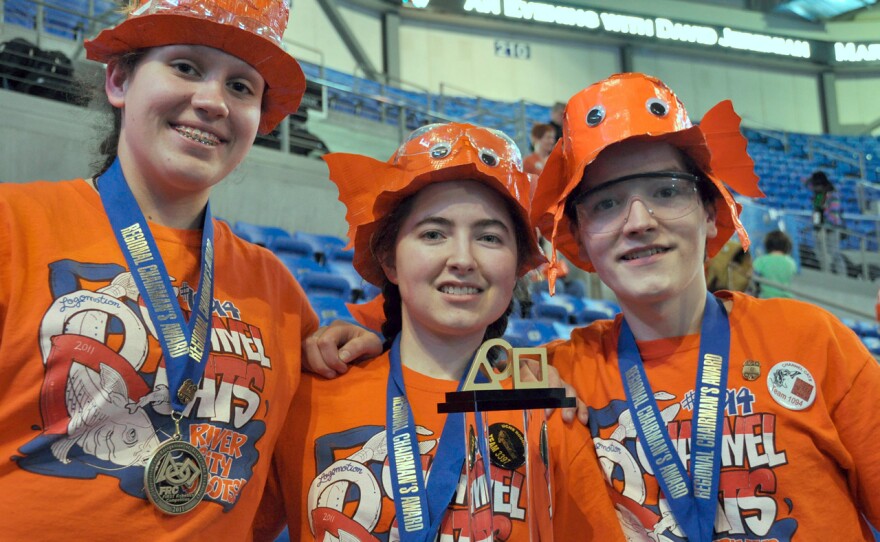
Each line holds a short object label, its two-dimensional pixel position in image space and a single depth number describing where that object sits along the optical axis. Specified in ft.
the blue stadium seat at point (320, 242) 18.76
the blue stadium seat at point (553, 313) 19.44
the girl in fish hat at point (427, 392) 4.99
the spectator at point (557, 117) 18.01
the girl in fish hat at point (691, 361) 4.91
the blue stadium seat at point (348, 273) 16.84
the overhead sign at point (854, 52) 53.42
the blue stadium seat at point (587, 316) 20.59
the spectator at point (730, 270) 16.87
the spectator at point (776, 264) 23.26
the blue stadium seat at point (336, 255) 18.96
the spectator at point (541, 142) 17.53
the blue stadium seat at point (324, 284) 15.58
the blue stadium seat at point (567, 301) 20.17
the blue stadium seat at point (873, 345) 25.67
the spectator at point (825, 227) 33.35
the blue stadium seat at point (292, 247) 17.46
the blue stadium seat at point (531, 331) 15.88
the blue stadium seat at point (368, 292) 16.40
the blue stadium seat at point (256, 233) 16.80
